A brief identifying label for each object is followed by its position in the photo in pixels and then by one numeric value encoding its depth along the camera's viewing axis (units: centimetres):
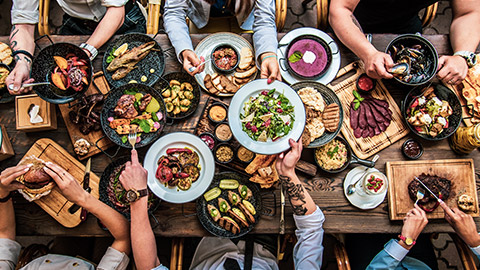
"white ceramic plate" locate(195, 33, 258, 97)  226
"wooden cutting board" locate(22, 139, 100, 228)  204
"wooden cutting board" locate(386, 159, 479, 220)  212
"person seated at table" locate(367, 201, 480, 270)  204
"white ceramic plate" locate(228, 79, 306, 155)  198
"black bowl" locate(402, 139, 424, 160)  217
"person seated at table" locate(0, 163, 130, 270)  186
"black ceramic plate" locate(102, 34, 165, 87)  222
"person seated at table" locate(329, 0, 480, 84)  214
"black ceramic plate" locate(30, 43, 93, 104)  198
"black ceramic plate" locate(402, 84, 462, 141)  214
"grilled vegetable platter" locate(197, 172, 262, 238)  207
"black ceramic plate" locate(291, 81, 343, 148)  211
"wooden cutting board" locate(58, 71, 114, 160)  211
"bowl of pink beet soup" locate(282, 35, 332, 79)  225
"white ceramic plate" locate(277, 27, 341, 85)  226
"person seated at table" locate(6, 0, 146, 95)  213
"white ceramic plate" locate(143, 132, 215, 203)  201
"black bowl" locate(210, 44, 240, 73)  220
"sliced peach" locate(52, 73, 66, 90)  197
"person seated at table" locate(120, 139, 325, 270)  191
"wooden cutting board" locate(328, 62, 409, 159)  218
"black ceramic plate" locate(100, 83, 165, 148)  205
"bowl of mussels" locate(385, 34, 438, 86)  212
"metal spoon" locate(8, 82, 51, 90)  190
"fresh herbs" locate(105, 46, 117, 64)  223
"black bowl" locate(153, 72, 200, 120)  218
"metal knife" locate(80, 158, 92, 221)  203
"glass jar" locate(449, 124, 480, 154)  202
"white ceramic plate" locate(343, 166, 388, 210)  209
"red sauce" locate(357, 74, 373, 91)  224
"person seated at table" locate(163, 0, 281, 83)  215
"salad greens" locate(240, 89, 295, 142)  198
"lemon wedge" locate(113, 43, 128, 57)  223
